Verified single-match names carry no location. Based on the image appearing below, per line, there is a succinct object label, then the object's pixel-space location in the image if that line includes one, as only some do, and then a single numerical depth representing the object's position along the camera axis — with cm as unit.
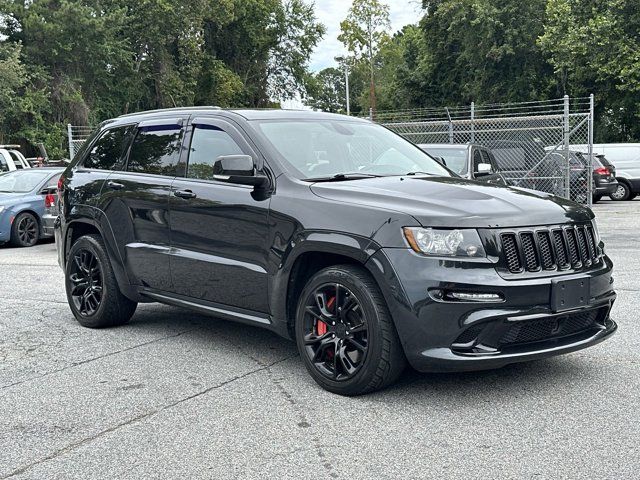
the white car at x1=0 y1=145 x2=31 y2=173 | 1908
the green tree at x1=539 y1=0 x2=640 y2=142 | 2925
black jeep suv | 414
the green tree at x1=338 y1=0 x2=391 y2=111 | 7419
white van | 2348
